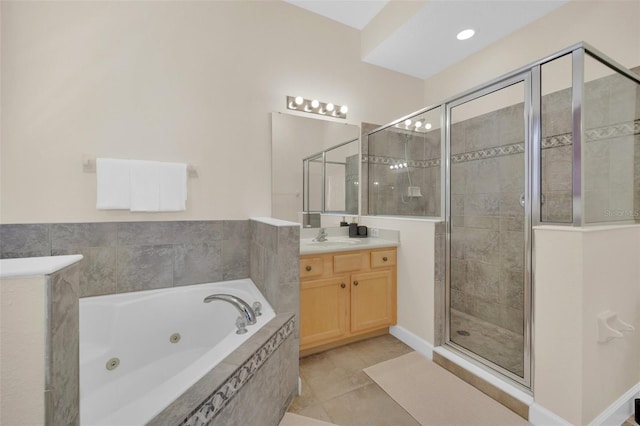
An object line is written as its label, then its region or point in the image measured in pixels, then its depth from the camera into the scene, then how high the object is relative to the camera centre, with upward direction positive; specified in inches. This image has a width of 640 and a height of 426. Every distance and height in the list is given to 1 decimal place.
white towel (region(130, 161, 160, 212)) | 71.2 +7.1
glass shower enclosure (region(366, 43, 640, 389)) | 56.1 +10.4
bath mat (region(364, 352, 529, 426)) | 55.6 -44.1
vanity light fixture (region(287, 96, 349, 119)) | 94.9 +40.0
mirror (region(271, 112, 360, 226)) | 92.0 +19.3
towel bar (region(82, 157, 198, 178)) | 67.8 +12.4
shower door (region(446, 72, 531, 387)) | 75.6 -4.4
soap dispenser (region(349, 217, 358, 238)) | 105.2 -7.5
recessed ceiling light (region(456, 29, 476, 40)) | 90.6 +62.8
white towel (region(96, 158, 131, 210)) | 68.5 +7.4
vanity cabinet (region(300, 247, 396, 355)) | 77.4 -27.1
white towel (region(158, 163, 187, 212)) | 74.4 +7.3
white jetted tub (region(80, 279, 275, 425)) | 54.9 -30.9
